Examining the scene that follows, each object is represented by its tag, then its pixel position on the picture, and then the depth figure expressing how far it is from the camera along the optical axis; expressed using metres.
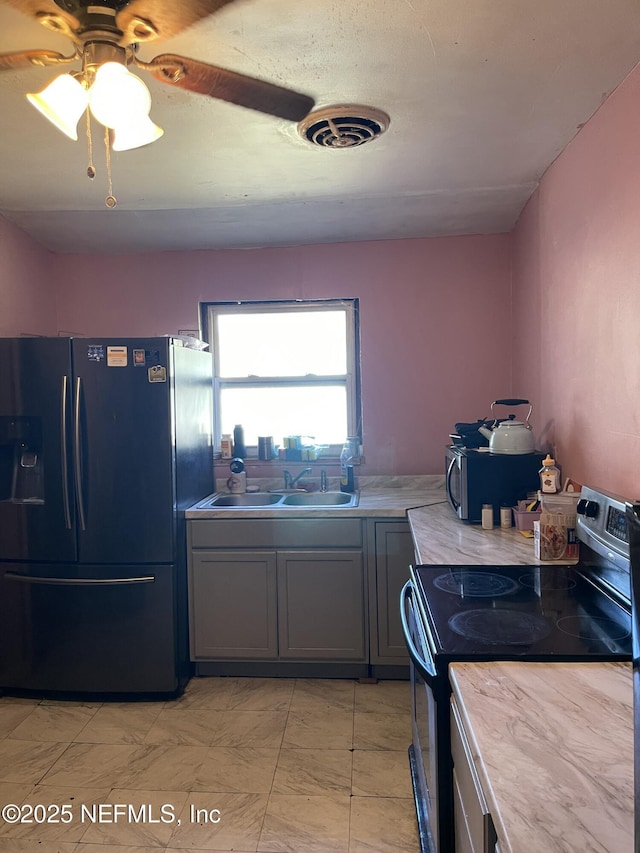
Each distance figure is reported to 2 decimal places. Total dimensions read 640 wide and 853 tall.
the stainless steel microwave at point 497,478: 2.39
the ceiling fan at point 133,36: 1.26
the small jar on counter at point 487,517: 2.36
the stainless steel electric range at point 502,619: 1.23
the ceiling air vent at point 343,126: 1.95
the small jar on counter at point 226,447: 3.40
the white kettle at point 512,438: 2.41
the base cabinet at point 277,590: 2.80
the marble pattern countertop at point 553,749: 0.75
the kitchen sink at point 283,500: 3.18
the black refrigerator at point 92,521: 2.64
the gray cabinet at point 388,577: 2.77
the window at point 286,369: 3.42
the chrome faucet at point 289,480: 3.33
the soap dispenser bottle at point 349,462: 3.22
